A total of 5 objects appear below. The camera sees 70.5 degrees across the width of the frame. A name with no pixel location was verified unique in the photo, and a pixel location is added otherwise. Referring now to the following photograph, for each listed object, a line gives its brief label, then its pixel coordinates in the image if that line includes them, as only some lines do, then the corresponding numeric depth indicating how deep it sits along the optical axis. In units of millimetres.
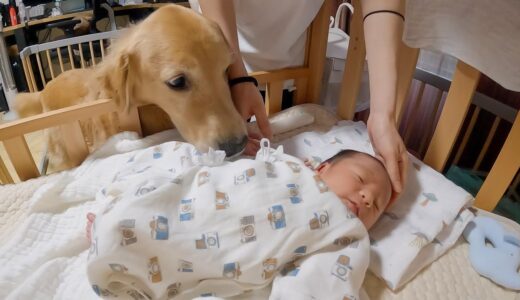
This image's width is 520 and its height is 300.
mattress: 700
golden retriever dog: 763
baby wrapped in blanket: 603
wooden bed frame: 805
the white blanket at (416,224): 723
